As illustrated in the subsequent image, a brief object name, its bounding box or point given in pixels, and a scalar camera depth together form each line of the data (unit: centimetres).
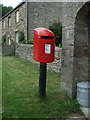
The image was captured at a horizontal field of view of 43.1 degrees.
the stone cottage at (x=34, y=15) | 1174
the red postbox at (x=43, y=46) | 264
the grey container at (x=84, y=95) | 253
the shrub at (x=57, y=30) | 1031
